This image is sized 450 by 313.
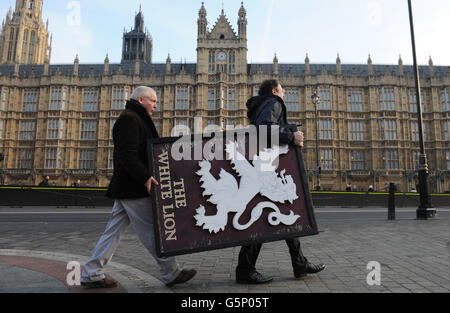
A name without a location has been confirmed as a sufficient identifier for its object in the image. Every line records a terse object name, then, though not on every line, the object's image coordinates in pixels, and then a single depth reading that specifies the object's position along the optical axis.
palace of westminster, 34.53
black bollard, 9.17
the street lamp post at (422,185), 9.46
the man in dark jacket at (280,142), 2.98
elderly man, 2.75
